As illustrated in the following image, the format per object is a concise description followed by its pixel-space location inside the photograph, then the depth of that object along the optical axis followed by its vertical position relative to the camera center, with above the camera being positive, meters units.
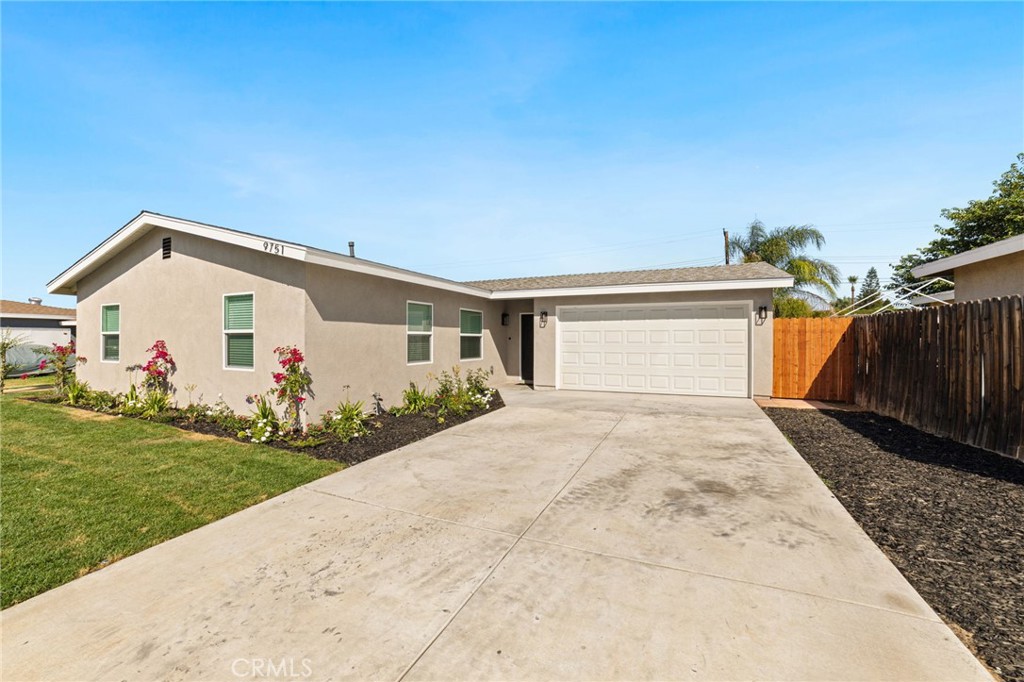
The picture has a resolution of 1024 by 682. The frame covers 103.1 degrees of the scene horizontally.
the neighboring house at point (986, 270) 6.93 +1.35
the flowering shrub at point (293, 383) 6.39 -0.74
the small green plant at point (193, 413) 7.38 -1.43
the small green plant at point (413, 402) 8.35 -1.37
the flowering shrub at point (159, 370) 8.16 -0.67
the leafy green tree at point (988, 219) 16.30 +5.18
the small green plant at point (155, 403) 7.75 -1.31
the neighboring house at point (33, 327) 17.08 +0.43
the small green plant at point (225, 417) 6.82 -1.43
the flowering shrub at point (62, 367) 10.05 -0.78
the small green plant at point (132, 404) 8.01 -1.37
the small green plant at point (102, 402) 8.65 -1.42
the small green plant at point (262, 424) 6.20 -1.38
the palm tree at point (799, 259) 18.19 +3.65
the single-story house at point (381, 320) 7.04 +0.39
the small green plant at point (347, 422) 6.36 -1.39
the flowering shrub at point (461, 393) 8.34 -1.24
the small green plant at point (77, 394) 9.24 -1.31
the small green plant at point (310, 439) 5.95 -1.56
